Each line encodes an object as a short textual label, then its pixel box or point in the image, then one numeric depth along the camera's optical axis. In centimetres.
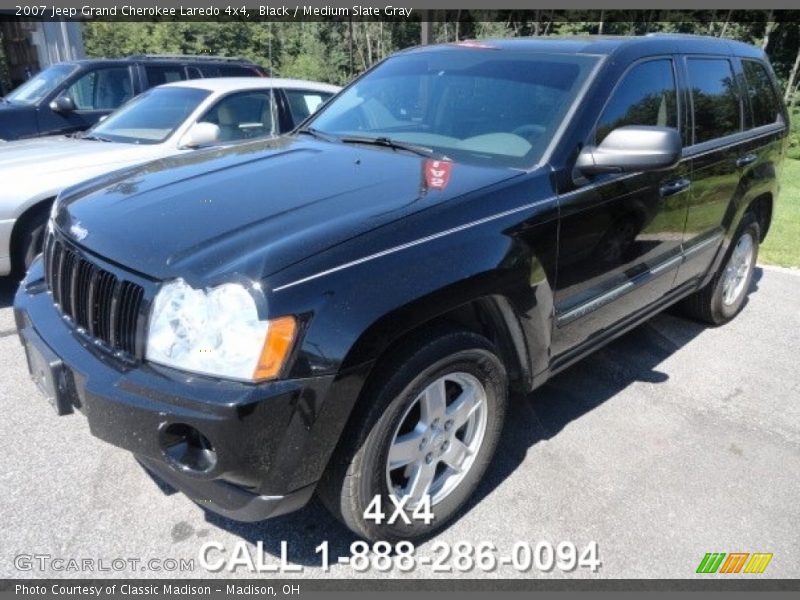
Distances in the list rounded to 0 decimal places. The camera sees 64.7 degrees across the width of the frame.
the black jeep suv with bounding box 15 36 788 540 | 186
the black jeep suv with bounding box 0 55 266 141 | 718
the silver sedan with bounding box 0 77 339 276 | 437
